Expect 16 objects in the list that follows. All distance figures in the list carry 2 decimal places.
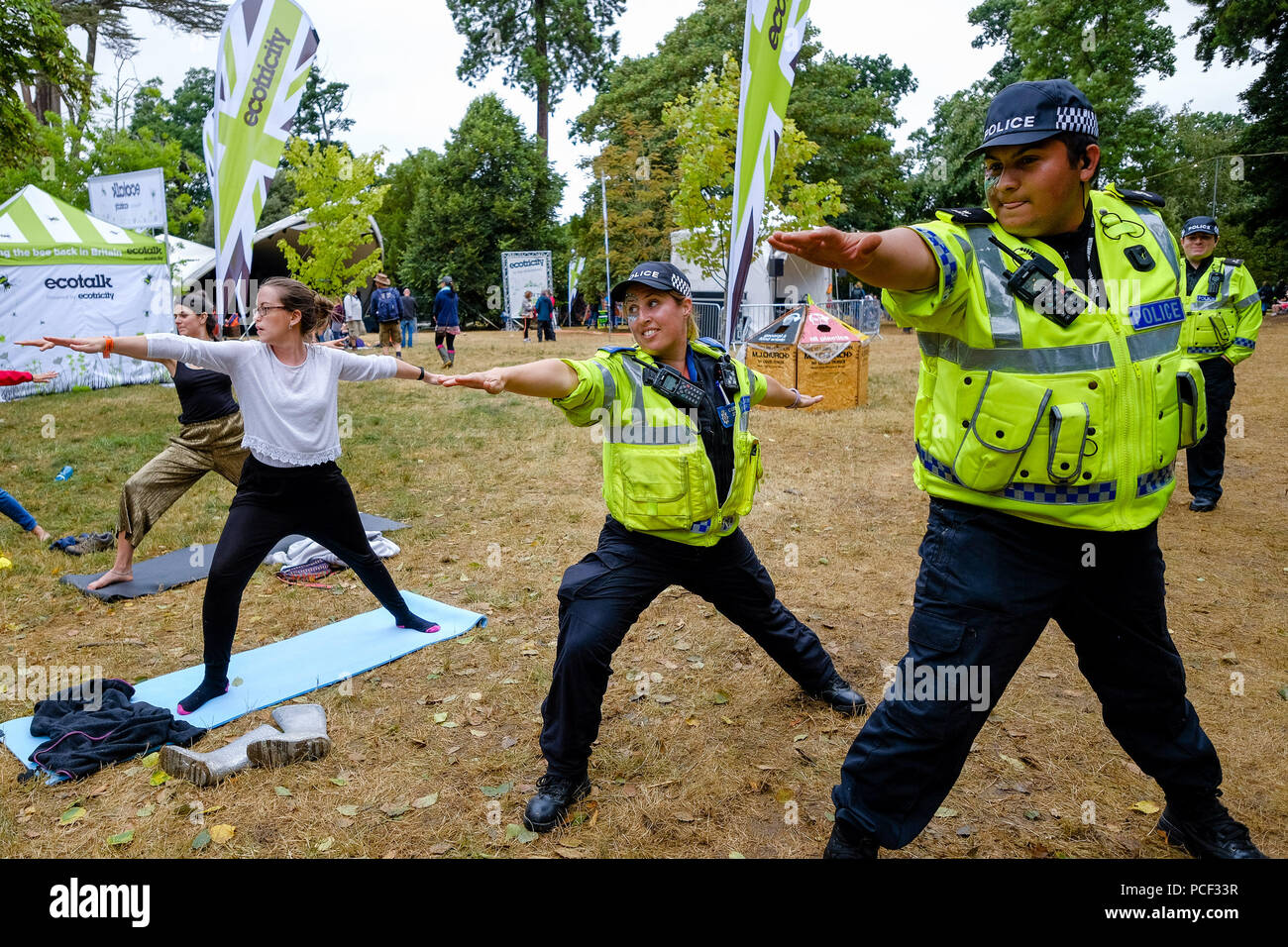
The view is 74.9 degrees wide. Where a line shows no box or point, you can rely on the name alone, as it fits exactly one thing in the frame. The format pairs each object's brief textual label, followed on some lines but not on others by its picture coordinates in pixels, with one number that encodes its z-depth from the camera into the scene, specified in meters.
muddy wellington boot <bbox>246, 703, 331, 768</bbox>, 3.74
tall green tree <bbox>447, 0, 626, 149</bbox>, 42.28
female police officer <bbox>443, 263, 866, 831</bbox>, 3.13
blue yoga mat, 4.32
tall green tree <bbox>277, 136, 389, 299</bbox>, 21.38
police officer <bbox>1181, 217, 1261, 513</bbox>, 6.77
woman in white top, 4.20
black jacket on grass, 3.79
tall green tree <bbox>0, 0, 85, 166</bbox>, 10.27
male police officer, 2.27
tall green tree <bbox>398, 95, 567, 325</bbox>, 39.56
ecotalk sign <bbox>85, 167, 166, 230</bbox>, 16.83
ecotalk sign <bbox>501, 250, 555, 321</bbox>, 33.94
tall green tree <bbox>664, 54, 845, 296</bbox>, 14.09
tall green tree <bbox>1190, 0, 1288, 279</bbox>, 24.28
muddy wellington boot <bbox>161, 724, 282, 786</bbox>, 3.62
